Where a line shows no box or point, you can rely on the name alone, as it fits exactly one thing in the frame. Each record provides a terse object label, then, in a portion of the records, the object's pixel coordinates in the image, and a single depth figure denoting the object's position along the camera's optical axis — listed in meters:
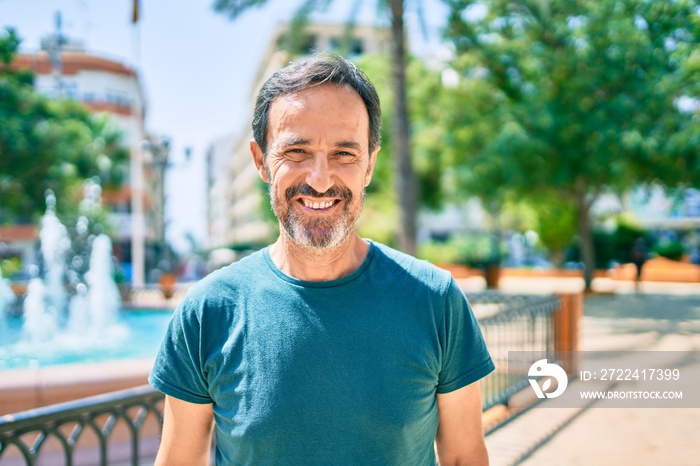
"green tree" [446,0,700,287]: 9.39
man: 1.46
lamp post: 19.42
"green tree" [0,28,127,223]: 16.42
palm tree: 9.80
